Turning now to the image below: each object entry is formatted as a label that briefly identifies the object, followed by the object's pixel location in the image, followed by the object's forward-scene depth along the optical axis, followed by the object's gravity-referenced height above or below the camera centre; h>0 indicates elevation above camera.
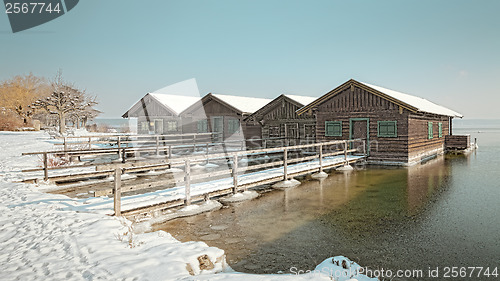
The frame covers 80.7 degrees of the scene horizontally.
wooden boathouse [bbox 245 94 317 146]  25.45 +0.86
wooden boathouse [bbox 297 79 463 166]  18.81 +0.53
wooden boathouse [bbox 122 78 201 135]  33.94 +2.42
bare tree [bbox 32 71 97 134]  40.81 +4.58
